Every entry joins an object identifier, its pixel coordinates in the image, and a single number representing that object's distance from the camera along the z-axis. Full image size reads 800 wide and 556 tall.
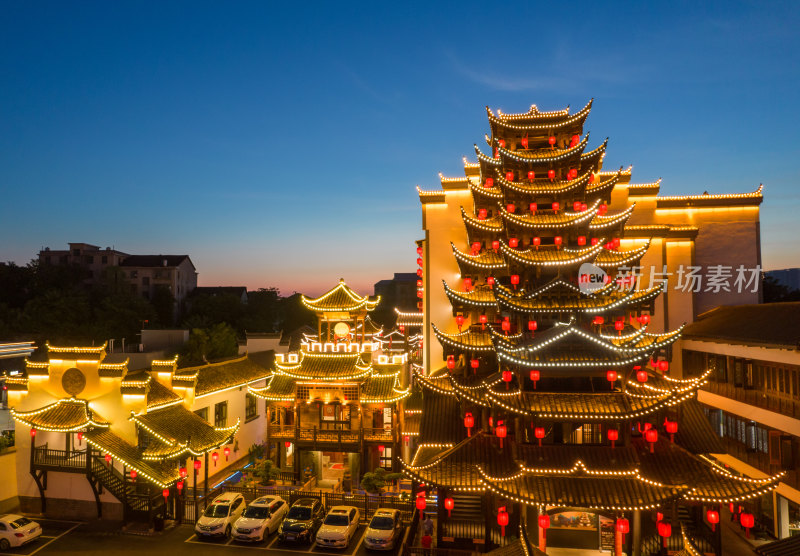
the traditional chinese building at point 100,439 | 22.80
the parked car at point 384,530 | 20.62
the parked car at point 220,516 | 21.55
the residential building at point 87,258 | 78.38
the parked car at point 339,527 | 20.95
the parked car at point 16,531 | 20.53
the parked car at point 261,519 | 21.38
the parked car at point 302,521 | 21.34
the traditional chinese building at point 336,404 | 29.48
